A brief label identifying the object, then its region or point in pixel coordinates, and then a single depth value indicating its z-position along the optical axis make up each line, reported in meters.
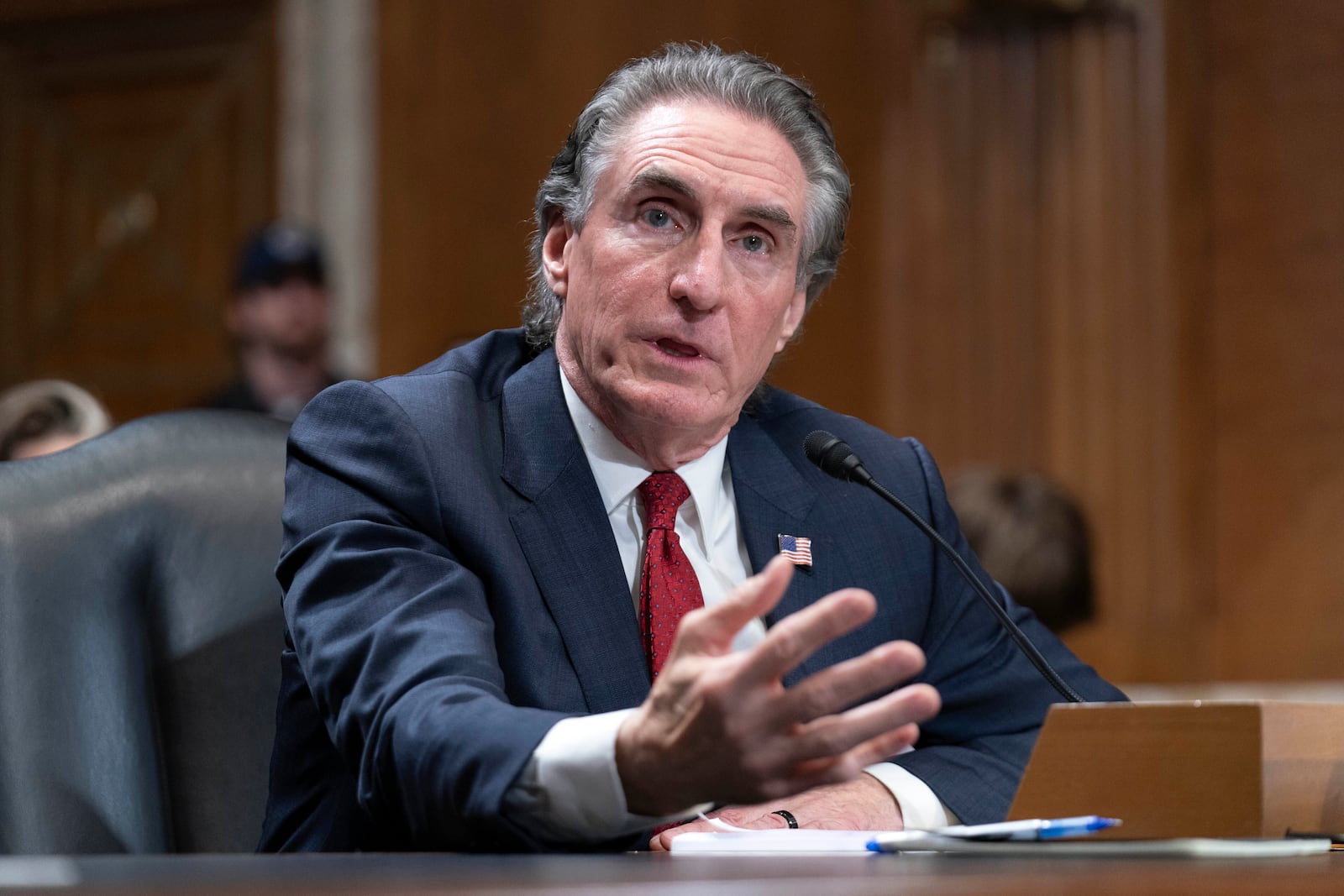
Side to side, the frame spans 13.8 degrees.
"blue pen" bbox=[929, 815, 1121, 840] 2.80
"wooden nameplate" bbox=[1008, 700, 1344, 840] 2.82
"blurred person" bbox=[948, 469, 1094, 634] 3.58
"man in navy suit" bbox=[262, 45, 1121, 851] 2.79
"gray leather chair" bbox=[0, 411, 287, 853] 3.09
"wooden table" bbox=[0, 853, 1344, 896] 2.30
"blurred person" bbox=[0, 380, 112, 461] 3.61
